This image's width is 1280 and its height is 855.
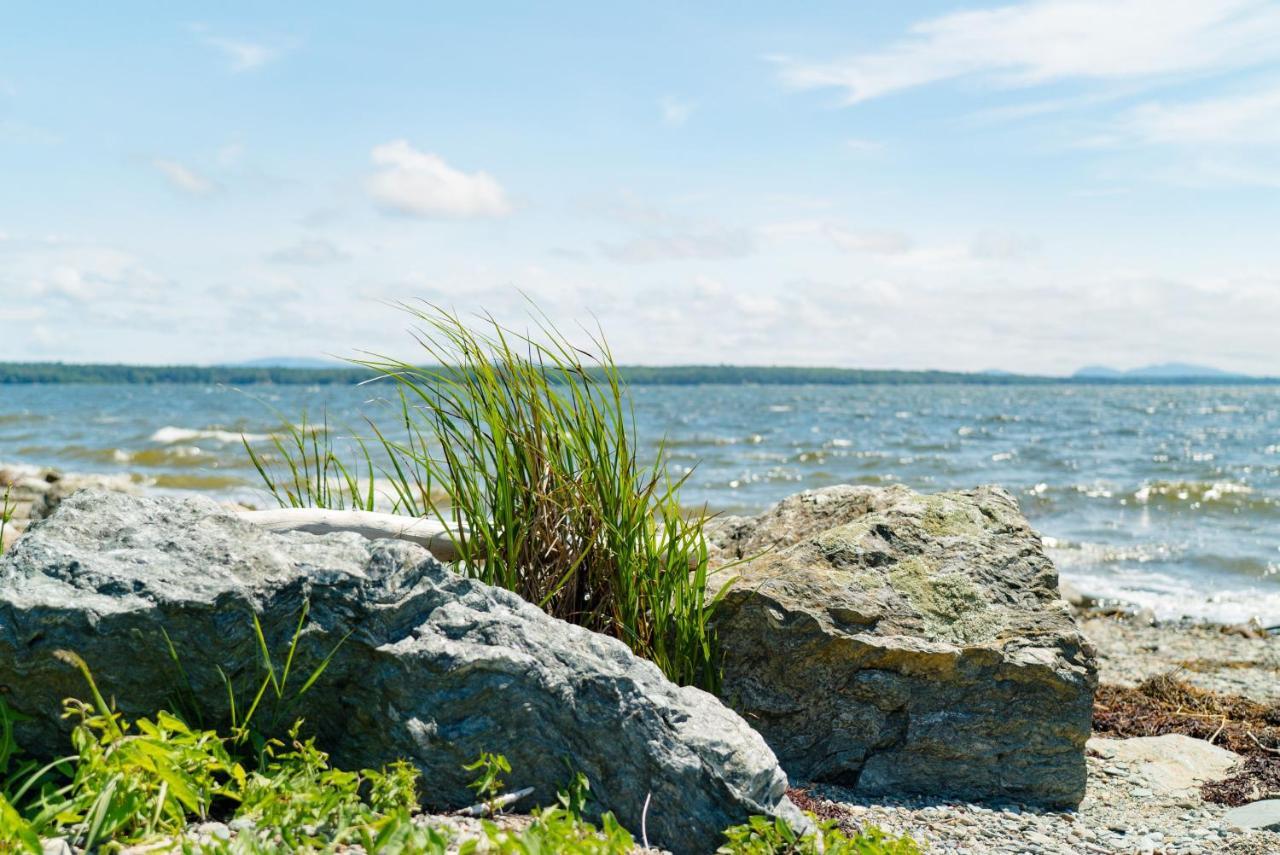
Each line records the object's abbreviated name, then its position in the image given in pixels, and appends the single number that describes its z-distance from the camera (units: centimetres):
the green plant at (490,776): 331
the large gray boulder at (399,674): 340
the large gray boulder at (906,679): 482
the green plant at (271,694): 336
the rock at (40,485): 1444
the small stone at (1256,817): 486
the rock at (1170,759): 553
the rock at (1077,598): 1219
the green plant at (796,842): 338
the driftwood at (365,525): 492
